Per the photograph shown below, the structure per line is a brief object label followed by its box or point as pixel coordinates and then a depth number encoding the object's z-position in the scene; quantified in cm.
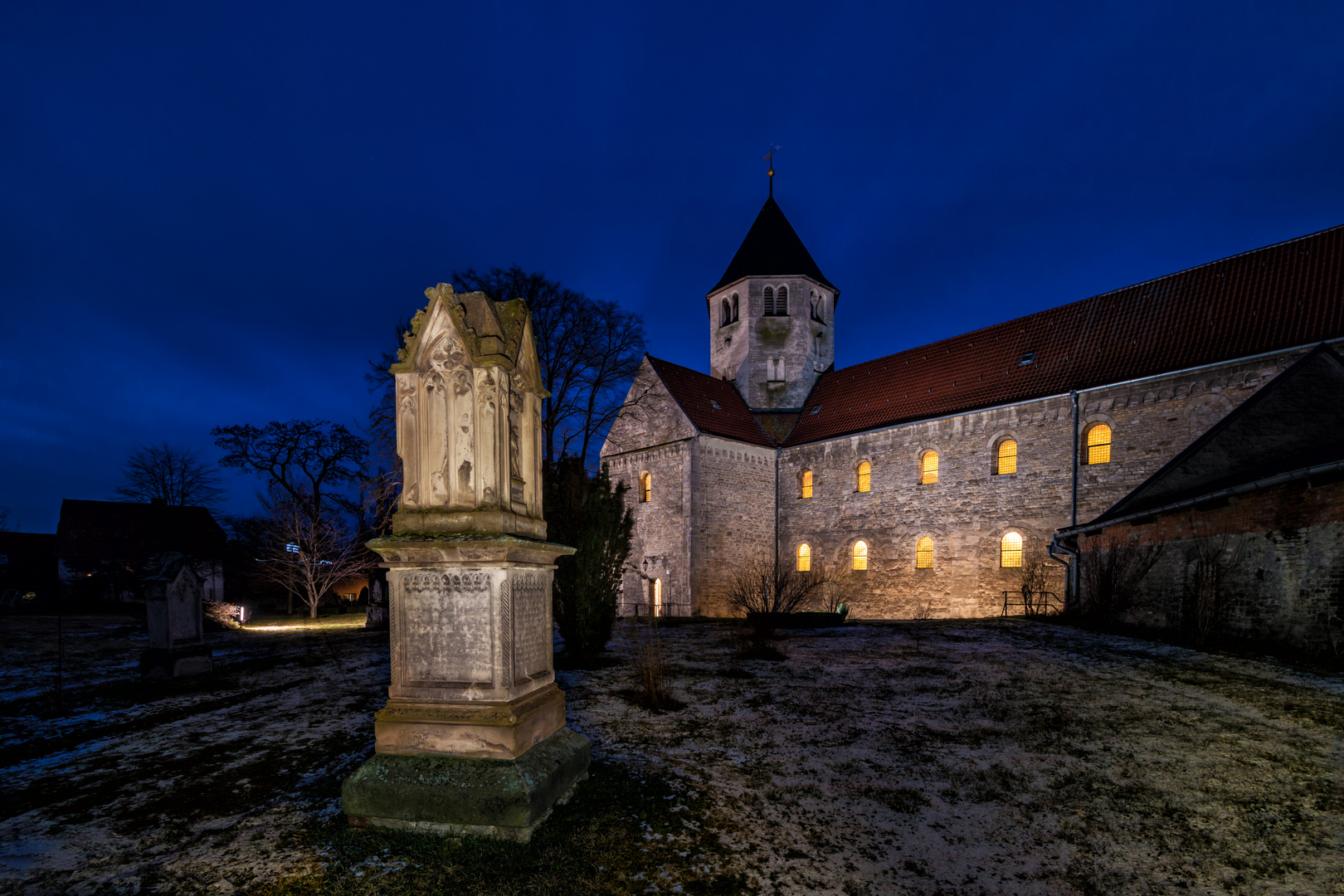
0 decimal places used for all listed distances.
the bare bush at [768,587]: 1447
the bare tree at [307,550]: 1958
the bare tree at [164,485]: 3155
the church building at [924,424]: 1530
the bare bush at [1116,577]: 1119
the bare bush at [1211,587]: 912
